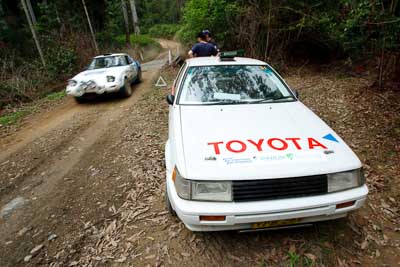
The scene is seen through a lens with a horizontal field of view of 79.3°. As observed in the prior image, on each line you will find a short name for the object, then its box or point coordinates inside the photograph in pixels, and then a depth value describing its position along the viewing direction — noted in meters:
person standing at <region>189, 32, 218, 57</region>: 5.93
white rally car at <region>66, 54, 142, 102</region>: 7.02
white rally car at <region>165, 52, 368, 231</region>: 1.90
